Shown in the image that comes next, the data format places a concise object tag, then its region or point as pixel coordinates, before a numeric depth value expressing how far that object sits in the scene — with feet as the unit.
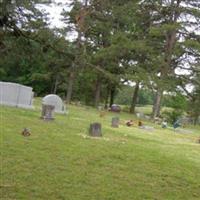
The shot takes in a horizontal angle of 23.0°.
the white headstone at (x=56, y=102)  80.18
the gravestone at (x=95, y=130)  54.29
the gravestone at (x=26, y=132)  47.80
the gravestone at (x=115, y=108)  127.39
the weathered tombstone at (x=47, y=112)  63.21
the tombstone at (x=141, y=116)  114.83
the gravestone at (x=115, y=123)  72.33
